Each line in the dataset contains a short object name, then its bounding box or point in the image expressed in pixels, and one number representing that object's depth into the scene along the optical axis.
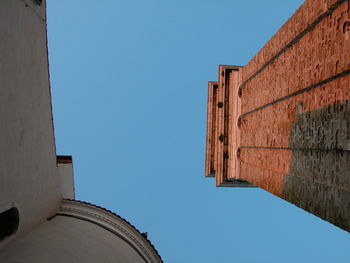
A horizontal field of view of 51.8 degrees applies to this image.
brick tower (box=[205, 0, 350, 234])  6.96
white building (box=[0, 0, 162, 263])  5.97
